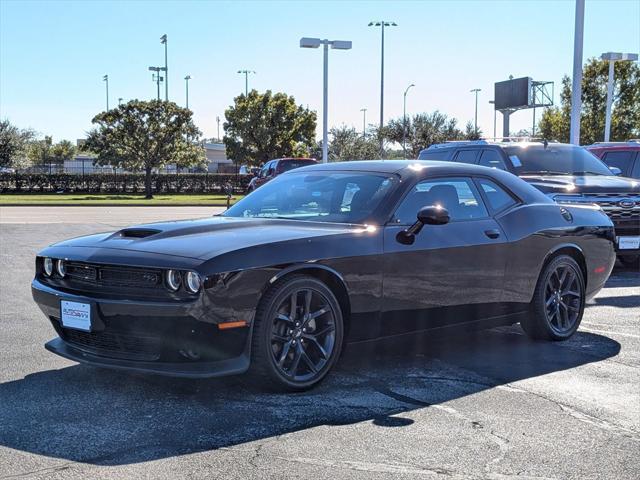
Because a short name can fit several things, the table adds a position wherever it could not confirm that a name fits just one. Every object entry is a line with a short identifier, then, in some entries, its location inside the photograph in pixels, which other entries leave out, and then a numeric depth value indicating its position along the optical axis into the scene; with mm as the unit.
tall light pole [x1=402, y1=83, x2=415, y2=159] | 61019
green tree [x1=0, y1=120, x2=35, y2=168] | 46938
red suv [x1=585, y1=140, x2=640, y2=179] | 13883
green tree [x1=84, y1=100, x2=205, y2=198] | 43812
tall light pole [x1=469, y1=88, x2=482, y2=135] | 69225
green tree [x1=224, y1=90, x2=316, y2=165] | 51844
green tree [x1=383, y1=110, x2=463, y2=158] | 61938
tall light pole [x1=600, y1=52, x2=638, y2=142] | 30688
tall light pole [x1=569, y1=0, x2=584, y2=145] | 18812
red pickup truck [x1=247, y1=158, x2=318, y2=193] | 29639
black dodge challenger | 4660
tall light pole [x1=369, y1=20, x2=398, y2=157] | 51125
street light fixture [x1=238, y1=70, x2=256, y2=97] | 92938
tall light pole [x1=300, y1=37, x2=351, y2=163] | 28844
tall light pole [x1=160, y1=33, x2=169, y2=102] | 73000
